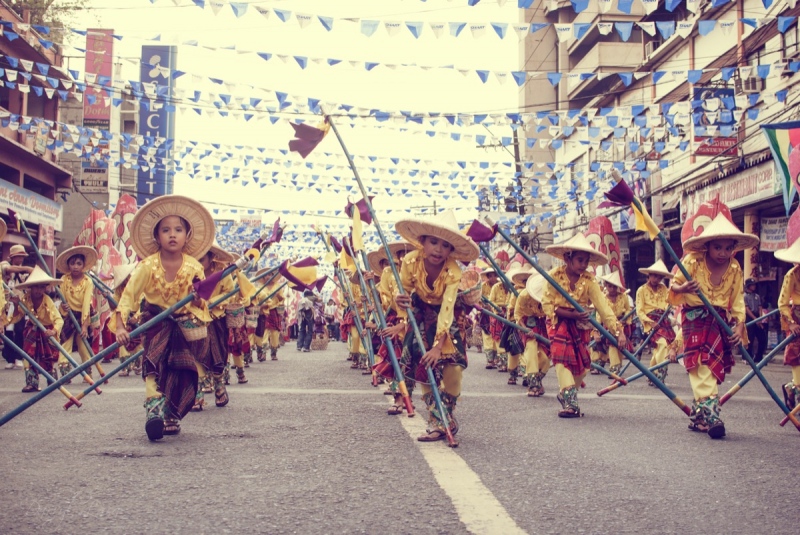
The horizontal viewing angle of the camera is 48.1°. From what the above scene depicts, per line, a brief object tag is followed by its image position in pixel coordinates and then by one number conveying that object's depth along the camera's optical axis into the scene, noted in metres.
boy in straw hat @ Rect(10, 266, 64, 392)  10.86
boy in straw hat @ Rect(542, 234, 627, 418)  8.32
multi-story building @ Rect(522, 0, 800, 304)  15.26
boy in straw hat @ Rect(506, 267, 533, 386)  12.34
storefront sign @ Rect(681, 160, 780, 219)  17.81
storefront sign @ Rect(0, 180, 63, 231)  23.42
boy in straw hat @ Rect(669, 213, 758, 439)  7.17
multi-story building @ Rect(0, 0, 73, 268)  24.56
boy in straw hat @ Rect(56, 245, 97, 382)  11.94
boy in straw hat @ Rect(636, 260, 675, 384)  12.62
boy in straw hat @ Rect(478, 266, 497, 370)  16.11
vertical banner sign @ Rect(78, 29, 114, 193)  31.07
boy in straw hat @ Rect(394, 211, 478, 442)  6.42
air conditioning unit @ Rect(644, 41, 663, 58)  28.24
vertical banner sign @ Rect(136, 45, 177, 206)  12.93
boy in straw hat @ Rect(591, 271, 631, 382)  13.73
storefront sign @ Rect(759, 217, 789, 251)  18.94
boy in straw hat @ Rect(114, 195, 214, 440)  6.63
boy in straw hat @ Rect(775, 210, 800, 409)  7.70
